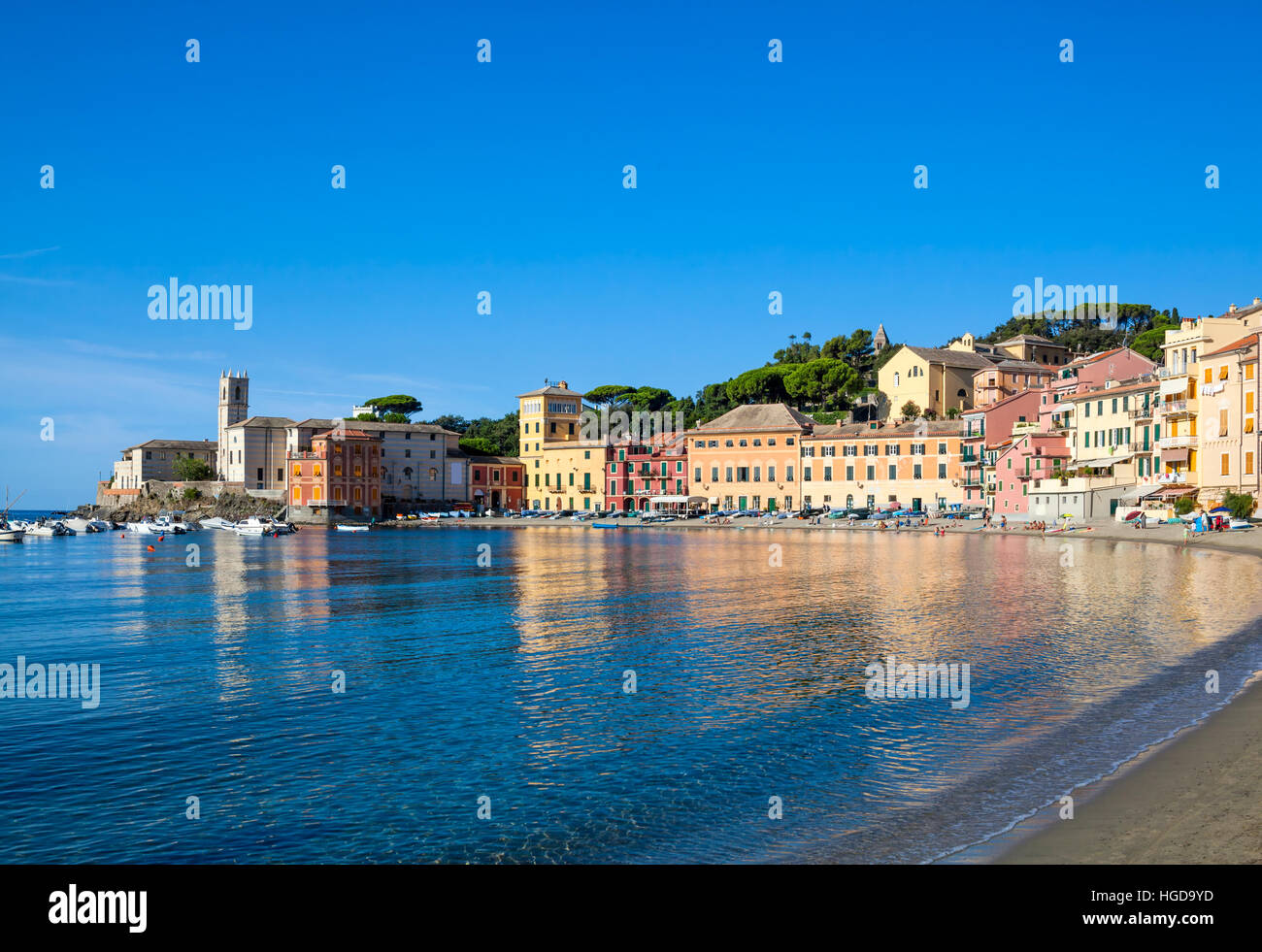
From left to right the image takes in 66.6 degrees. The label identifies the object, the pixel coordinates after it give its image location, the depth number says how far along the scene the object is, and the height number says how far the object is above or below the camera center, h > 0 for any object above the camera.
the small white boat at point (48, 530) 98.88 -4.17
